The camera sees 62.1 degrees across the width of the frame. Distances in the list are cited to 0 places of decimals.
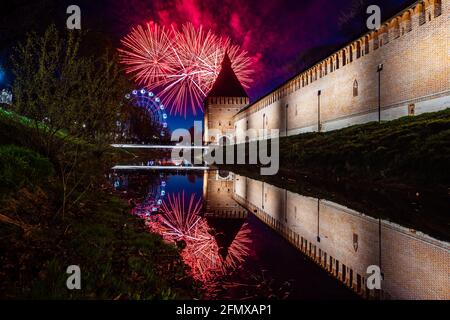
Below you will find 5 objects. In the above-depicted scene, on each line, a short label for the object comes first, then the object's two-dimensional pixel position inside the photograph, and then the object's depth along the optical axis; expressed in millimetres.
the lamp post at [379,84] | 24311
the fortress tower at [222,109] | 78625
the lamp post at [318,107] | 34156
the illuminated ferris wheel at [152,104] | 58172
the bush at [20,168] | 6285
